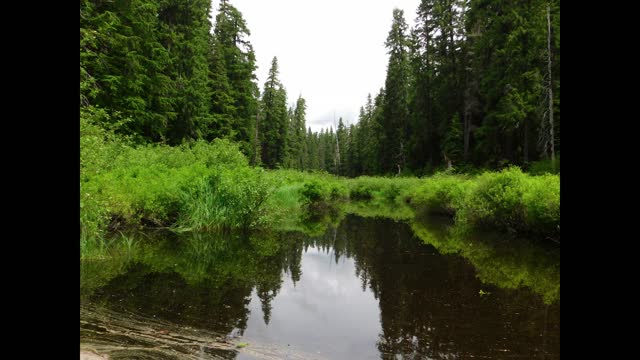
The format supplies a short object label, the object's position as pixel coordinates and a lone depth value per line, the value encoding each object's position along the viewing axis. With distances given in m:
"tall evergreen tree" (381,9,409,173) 44.41
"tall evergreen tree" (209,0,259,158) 35.81
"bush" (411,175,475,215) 17.53
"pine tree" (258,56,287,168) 55.88
